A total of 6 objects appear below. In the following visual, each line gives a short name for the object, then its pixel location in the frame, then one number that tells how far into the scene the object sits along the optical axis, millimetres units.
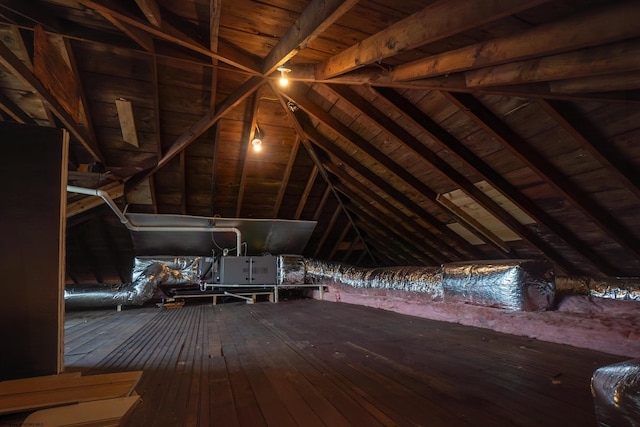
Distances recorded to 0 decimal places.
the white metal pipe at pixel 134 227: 3771
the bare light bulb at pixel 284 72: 2691
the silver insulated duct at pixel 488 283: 2467
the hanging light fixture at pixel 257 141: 3836
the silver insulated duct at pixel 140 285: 4652
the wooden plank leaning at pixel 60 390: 1181
